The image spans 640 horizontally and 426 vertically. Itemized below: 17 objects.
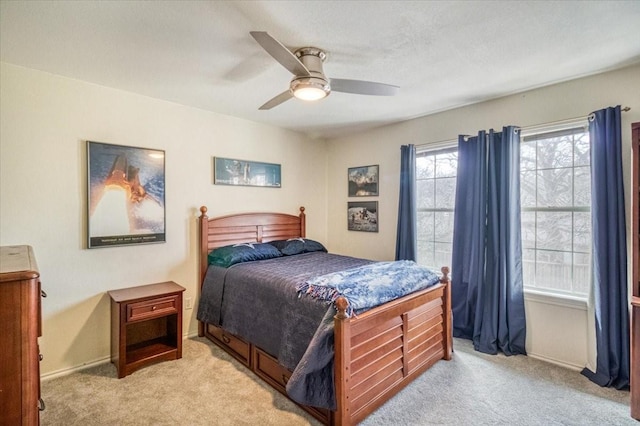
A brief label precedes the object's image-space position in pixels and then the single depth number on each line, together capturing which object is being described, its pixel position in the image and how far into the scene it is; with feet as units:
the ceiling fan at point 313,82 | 6.23
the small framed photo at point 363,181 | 14.11
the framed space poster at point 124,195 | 9.15
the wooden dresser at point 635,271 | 6.70
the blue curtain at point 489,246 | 9.70
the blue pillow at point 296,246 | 12.42
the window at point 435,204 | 11.91
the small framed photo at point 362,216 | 14.20
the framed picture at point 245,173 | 12.06
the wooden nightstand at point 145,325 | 8.45
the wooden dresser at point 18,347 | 3.58
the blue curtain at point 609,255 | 7.83
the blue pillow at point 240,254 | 10.62
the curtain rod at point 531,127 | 8.48
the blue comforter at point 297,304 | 6.16
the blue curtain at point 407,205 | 12.42
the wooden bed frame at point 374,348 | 6.11
